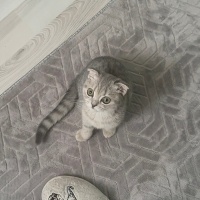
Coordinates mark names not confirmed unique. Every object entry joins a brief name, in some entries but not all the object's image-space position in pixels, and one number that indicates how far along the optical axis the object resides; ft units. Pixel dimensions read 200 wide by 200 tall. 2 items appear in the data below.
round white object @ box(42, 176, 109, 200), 5.42
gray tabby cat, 4.32
